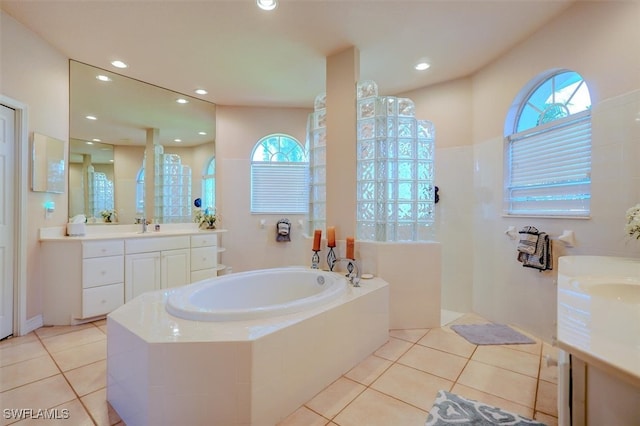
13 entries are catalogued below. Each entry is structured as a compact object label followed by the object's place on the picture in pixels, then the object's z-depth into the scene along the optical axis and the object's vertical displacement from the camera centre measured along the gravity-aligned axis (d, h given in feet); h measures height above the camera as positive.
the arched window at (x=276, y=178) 13.34 +1.59
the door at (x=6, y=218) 7.36 -0.19
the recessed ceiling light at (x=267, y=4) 6.58 +4.83
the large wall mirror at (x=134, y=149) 9.77 +2.44
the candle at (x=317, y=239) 8.44 -0.80
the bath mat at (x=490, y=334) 7.63 -3.43
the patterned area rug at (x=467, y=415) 4.69 -3.44
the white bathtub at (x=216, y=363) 4.12 -2.38
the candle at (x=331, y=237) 8.38 -0.73
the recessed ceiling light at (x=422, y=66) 9.34 +4.88
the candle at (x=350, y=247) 8.16 -1.01
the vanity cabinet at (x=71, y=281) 8.39 -2.07
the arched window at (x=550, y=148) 6.91 +1.75
